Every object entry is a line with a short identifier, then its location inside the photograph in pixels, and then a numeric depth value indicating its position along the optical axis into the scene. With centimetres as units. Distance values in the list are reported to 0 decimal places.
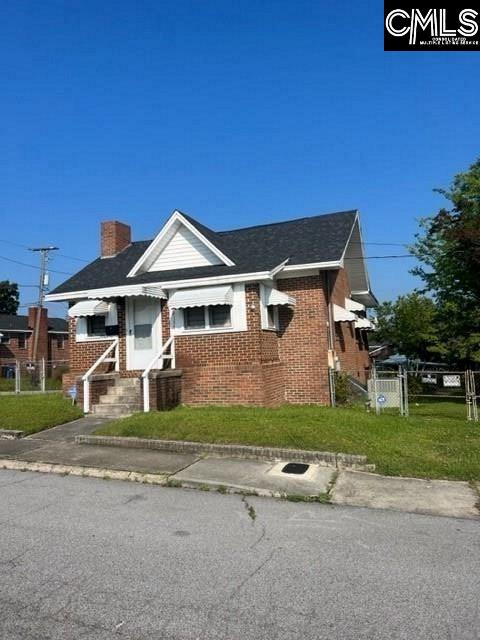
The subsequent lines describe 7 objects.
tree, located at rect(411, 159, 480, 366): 1963
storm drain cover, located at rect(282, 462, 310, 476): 712
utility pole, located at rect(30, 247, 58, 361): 4093
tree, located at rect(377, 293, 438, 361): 2773
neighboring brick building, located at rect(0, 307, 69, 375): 4291
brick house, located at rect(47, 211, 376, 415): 1254
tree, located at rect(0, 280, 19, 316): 7419
